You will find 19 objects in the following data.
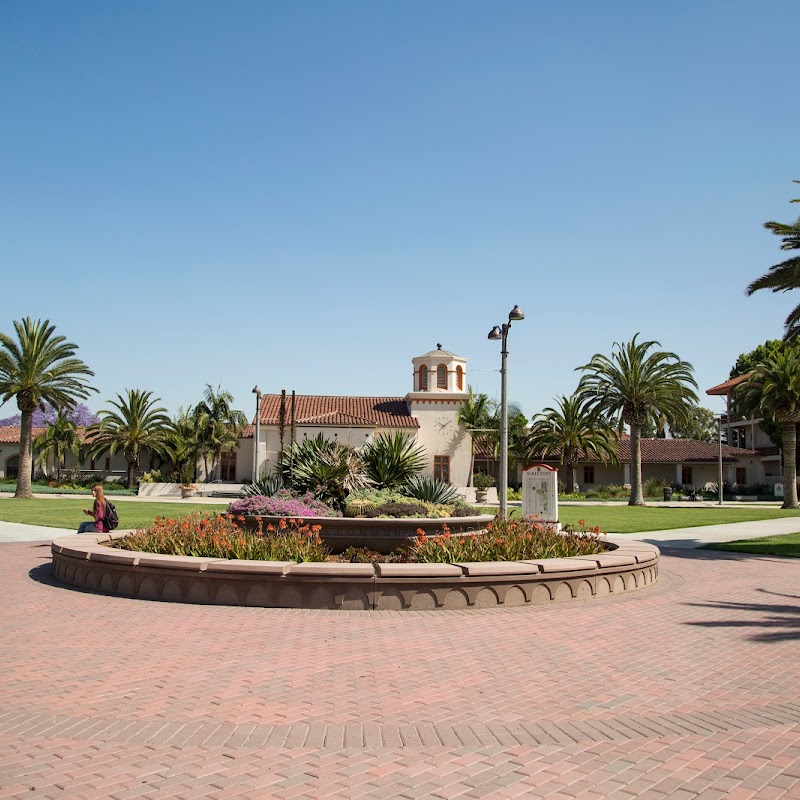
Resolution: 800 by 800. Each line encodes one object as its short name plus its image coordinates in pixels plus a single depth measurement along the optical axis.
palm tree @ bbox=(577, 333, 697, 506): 44.56
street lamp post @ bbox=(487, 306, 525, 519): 17.03
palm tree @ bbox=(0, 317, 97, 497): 43.19
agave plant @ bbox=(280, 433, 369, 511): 17.11
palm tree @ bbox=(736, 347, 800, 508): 40.47
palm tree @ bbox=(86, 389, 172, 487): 53.88
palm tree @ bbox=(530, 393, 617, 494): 53.50
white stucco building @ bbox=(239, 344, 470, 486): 49.72
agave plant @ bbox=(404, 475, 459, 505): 16.95
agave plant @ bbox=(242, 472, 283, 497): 16.91
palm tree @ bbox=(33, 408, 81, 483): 58.62
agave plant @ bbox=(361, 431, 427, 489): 18.25
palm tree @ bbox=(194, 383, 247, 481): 54.69
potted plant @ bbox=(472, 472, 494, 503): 46.34
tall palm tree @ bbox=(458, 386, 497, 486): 50.69
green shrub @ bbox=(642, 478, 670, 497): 54.84
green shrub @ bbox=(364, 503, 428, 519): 14.46
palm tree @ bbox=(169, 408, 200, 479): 55.06
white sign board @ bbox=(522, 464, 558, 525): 18.48
